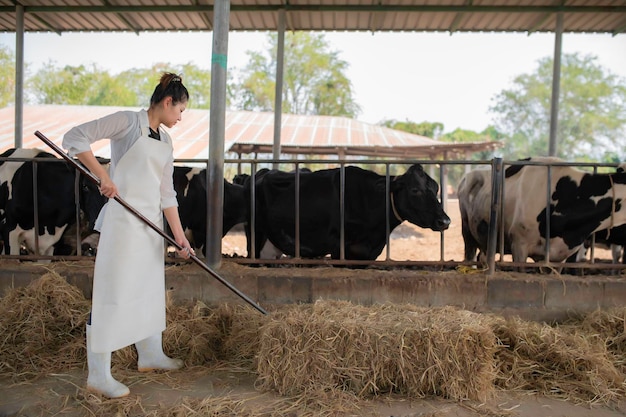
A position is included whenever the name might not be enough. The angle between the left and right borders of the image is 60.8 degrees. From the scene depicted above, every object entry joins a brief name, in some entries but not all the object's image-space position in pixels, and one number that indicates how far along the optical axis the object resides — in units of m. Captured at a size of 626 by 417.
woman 3.15
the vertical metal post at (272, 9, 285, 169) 8.03
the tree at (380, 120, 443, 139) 46.62
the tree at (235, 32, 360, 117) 41.97
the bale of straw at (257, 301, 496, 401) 3.39
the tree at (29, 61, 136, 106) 43.06
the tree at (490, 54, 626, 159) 42.62
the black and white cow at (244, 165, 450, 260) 5.92
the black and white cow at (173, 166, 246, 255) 6.42
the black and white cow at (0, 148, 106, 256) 6.26
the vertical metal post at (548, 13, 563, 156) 8.12
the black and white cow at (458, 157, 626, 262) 5.73
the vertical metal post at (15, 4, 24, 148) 8.27
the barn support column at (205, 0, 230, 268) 4.75
